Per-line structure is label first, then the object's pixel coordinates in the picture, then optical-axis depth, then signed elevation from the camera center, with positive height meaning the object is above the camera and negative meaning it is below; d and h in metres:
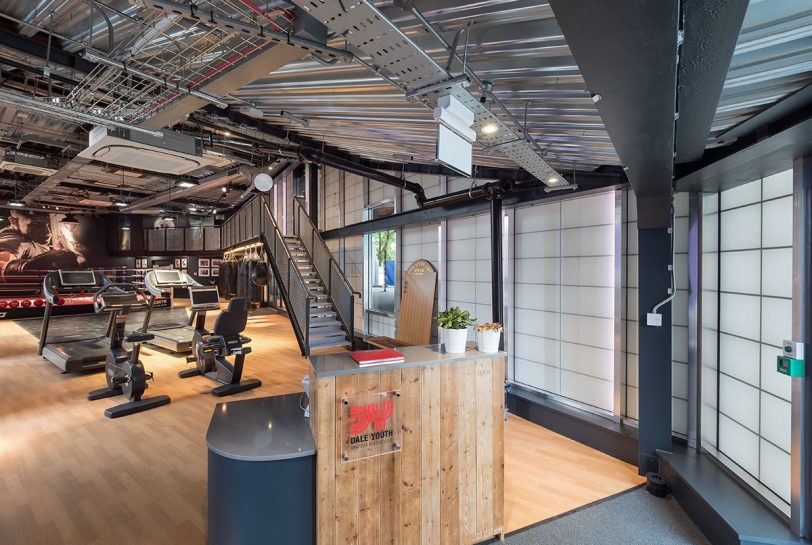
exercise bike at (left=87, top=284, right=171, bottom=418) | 4.89 -1.33
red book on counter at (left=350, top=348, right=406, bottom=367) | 2.27 -0.54
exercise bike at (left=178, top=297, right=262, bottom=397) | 5.59 -1.17
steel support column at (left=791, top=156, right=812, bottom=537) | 2.33 -0.39
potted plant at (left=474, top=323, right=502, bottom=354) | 2.65 -0.47
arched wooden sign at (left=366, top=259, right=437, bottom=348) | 6.81 -0.67
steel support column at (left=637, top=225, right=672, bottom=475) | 3.39 -0.73
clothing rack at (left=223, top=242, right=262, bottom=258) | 9.30 +0.57
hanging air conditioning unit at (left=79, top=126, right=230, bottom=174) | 3.59 +1.23
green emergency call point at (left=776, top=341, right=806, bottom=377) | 2.34 -0.54
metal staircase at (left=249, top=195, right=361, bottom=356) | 6.91 -0.31
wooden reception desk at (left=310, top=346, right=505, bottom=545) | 2.13 -1.09
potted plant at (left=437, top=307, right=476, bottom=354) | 2.60 -0.40
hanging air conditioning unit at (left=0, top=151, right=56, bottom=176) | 6.13 +1.73
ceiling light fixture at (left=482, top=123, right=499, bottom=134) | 2.43 +0.94
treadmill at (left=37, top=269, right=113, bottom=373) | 6.49 -1.52
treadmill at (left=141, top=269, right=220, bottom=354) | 6.41 -0.33
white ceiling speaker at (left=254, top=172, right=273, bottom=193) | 7.51 +1.77
